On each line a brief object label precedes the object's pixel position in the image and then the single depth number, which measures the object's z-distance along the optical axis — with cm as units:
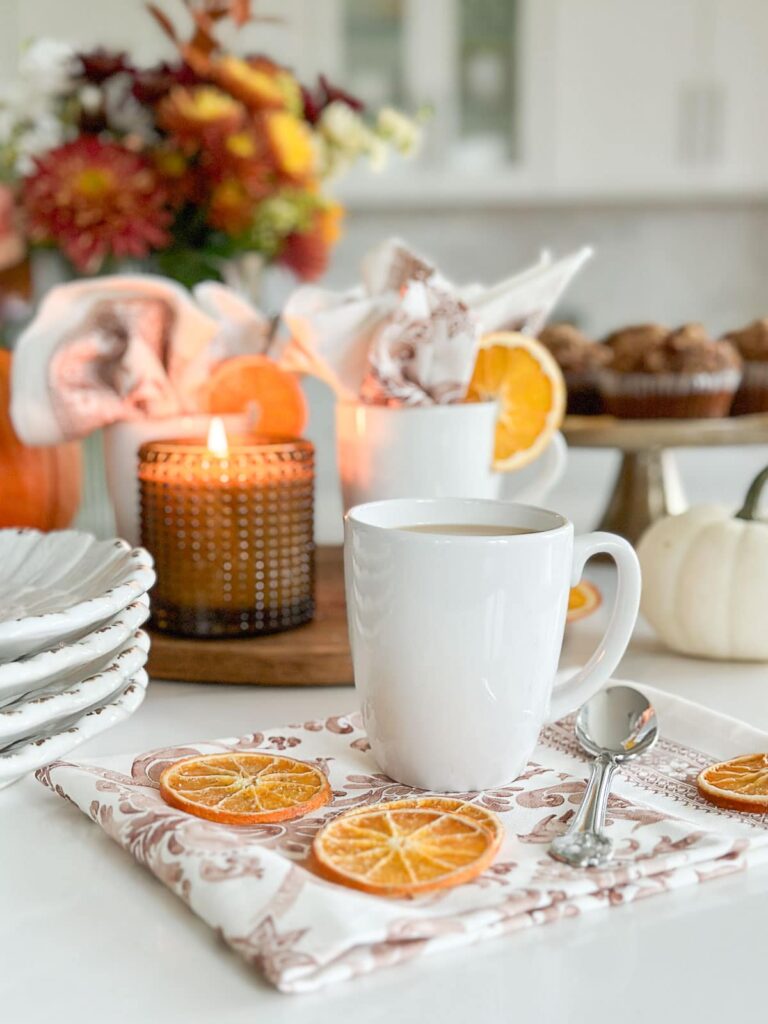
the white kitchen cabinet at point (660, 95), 354
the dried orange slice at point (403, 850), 50
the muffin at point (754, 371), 152
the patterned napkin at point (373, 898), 46
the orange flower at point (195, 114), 126
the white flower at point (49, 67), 133
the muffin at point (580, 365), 148
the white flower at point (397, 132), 152
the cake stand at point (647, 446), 122
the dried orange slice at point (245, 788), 57
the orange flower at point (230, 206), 131
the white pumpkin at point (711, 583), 93
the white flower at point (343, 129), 144
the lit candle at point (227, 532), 88
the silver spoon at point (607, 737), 57
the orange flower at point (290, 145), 133
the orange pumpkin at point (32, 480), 104
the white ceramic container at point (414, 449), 90
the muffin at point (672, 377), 145
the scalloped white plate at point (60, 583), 57
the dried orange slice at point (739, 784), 60
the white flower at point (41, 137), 138
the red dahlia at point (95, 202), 124
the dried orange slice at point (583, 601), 96
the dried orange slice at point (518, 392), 101
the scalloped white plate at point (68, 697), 54
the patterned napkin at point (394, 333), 89
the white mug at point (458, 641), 60
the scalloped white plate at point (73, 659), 55
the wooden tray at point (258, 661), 86
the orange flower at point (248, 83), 129
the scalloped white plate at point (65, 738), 55
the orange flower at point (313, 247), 151
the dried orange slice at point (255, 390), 100
